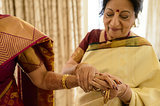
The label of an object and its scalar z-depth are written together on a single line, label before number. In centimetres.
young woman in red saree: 73
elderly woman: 81
